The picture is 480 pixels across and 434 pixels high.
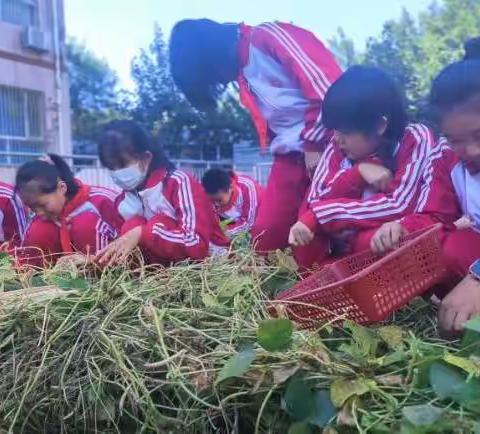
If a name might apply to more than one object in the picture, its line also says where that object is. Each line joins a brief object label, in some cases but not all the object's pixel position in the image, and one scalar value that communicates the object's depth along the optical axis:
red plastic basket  1.35
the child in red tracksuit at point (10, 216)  3.28
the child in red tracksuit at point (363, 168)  1.88
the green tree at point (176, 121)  11.87
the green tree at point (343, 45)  21.03
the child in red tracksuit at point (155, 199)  2.37
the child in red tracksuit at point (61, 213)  2.82
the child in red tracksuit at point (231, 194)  4.86
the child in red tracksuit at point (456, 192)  1.43
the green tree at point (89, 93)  21.48
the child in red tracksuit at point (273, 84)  2.34
